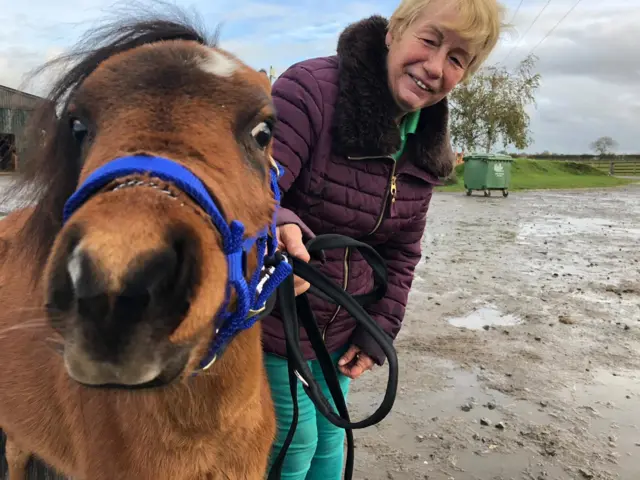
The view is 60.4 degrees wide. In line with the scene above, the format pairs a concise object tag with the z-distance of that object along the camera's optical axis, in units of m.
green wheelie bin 25.88
